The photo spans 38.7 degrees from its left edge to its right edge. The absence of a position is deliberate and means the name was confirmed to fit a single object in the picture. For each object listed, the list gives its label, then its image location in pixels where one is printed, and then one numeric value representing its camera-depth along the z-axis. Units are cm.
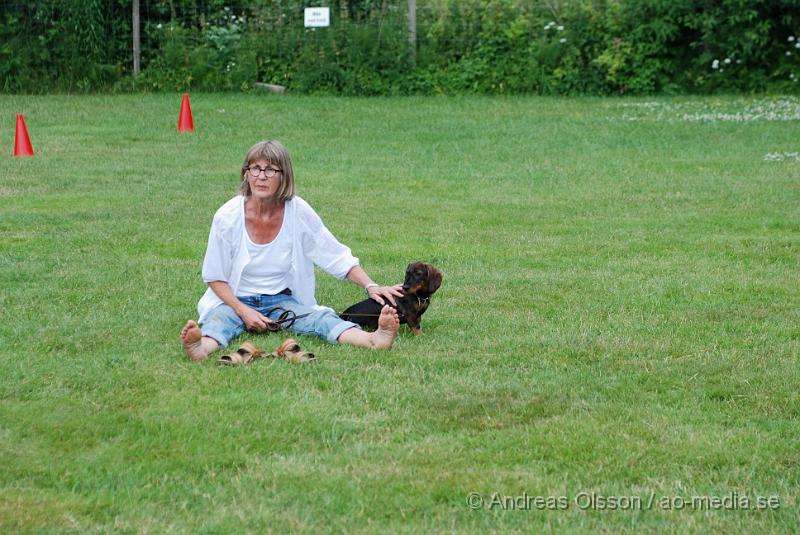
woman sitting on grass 589
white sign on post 1986
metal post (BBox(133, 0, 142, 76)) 2022
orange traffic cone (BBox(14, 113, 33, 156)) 1292
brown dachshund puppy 584
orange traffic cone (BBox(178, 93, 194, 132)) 1539
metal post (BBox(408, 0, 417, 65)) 2034
